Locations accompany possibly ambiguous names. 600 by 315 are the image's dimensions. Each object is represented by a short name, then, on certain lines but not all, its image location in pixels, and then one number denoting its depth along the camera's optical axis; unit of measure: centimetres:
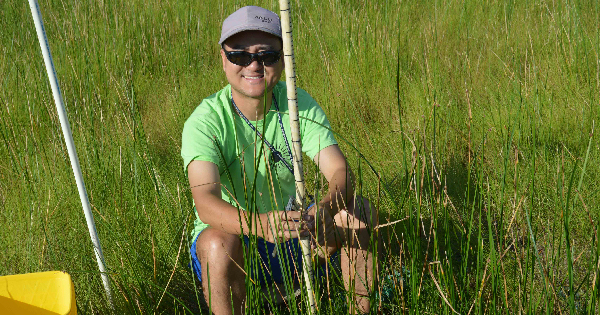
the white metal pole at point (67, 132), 134
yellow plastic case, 140
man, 172
